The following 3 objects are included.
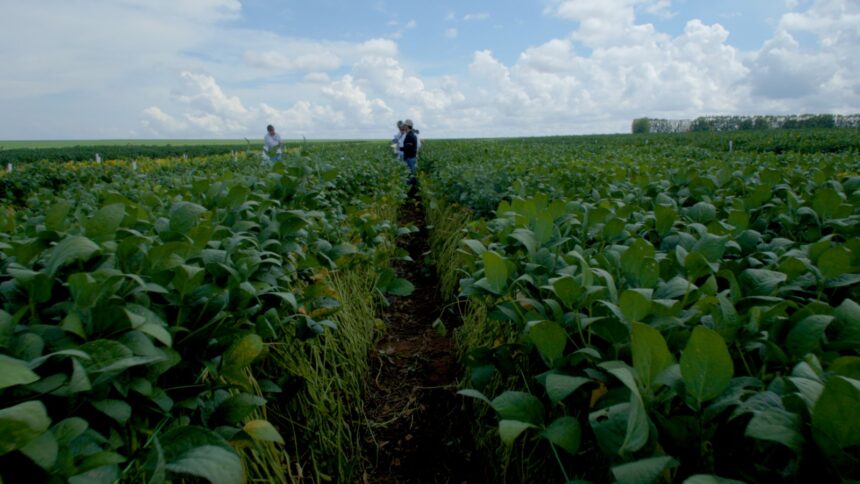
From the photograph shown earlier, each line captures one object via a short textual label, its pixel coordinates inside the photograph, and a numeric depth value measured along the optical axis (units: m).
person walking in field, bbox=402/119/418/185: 15.16
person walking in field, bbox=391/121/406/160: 15.65
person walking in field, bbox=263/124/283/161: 14.40
